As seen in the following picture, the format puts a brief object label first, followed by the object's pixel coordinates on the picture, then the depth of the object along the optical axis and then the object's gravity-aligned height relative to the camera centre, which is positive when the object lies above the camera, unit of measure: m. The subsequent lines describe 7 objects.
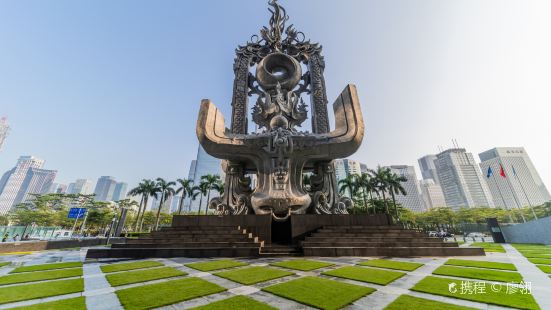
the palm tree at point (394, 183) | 38.22 +9.75
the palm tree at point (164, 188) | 40.06 +9.17
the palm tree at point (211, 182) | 38.56 +10.05
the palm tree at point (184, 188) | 39.66 +9.18
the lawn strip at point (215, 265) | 6.82 -0.59
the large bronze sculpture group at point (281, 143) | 14.08 +5.94
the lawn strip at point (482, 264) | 6.83 -0.53
